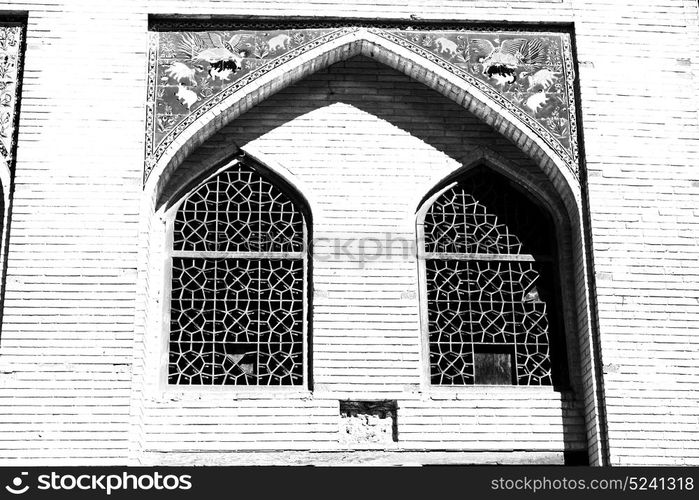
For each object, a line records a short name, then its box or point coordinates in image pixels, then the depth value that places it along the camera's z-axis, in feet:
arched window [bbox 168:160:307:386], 29.73
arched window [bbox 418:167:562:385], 30.25
